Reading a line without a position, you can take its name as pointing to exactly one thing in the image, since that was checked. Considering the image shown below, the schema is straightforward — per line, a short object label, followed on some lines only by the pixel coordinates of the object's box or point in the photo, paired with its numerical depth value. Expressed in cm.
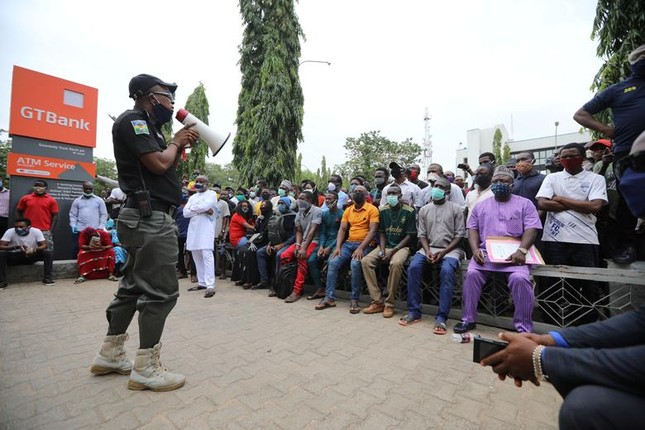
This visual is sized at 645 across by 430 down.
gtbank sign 751
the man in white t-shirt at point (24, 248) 638
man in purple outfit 349
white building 3962
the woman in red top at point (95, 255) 707
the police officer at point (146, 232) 241
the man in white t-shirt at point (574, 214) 365
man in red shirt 706
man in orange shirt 487
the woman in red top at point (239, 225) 715
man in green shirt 453
